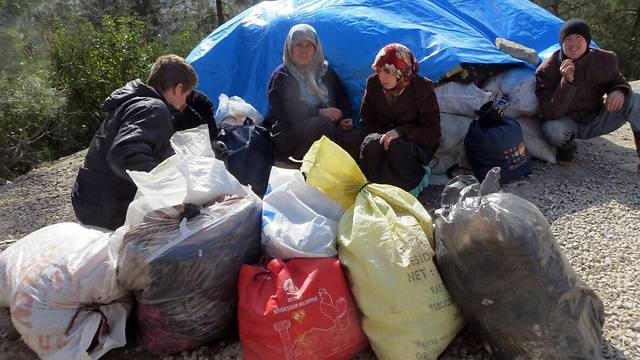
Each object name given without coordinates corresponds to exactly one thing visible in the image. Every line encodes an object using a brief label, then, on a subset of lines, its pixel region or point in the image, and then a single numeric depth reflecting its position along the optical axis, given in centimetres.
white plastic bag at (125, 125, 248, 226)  218
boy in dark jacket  238
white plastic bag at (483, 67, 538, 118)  380
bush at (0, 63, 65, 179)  582
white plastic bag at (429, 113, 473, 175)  364
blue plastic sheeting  387
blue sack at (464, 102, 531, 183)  345
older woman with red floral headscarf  317
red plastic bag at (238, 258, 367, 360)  197
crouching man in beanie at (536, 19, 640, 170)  362
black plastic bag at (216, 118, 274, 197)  353
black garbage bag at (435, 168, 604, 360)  183
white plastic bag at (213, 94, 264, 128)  397
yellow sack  197
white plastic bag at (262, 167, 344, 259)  213
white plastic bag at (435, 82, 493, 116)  362
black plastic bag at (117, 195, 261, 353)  205
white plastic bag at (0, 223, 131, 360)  209
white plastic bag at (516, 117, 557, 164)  386
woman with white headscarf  361
